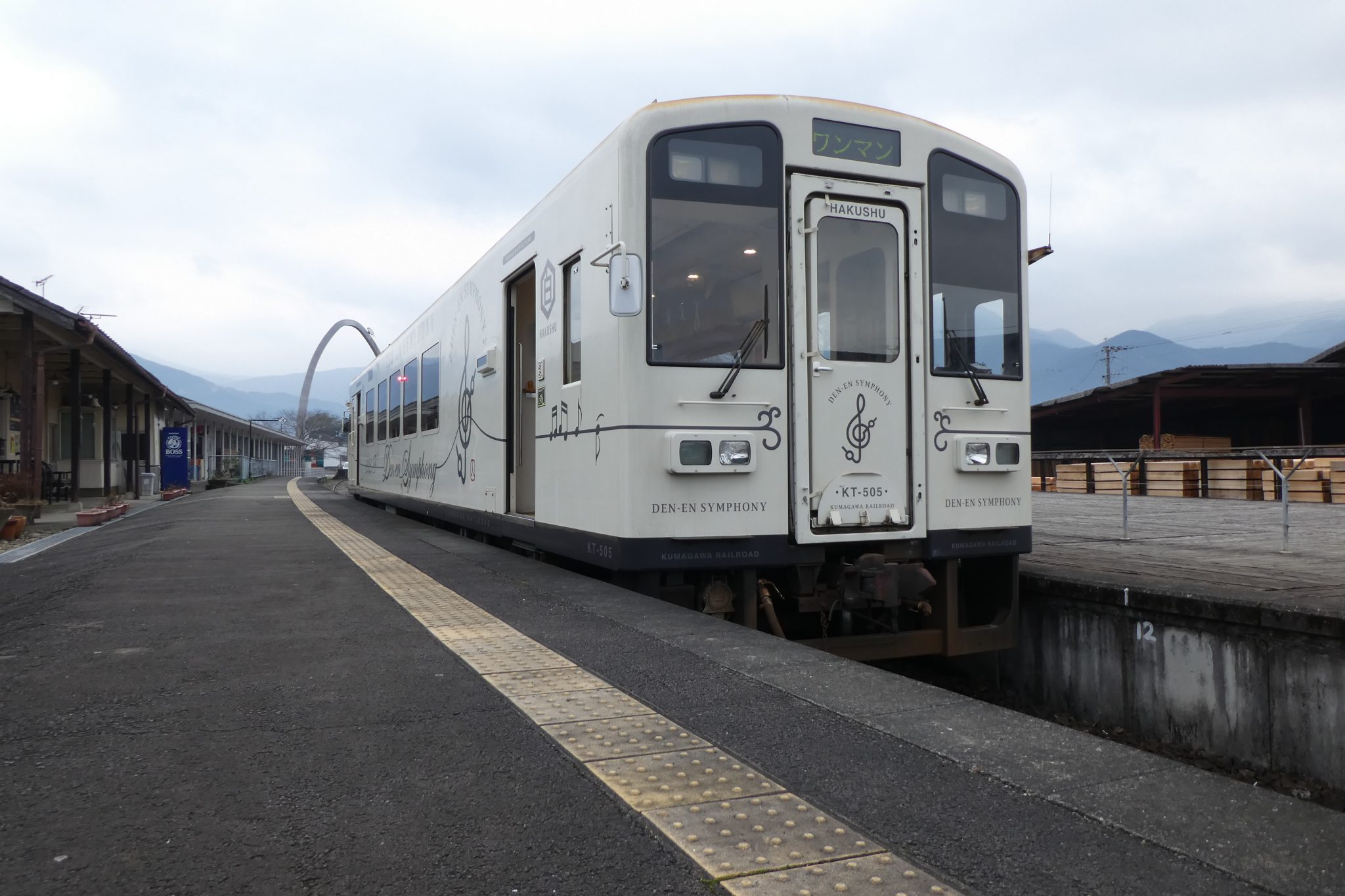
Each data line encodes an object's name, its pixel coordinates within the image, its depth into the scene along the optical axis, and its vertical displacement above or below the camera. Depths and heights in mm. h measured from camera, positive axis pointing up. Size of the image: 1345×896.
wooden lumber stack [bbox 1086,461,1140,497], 21258 -423
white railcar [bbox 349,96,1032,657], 5125 +543
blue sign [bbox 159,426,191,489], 27766 +336
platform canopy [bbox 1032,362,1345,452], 23047 +1638
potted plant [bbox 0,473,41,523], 14633 -427
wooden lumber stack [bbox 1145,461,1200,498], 19406 -353
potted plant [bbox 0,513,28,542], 12438 -785
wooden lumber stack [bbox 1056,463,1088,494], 23375 -400
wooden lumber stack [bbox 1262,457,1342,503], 16469 -364
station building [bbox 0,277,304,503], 15445 +1614
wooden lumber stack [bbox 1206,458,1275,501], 17984 -337
